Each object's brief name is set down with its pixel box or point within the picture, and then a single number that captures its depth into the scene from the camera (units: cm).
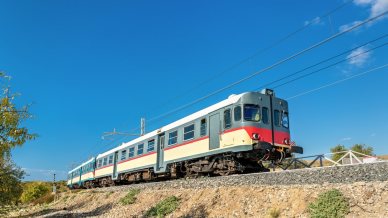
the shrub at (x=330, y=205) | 715
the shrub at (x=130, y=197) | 1588
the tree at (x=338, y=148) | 5689
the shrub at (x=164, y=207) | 1172
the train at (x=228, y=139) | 1443
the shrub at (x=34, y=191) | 5211
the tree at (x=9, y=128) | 816
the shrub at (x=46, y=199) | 3889
